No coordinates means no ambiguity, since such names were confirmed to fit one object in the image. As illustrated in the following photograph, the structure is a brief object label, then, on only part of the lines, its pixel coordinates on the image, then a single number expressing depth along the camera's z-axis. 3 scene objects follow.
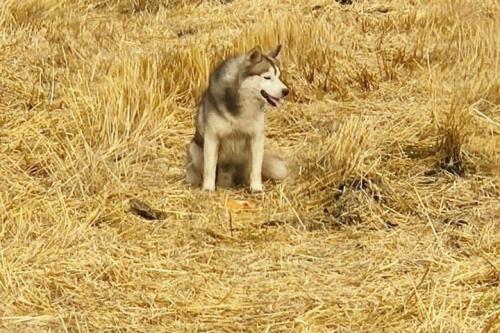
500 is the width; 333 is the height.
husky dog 11.62
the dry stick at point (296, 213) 9.95
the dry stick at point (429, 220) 9.14
